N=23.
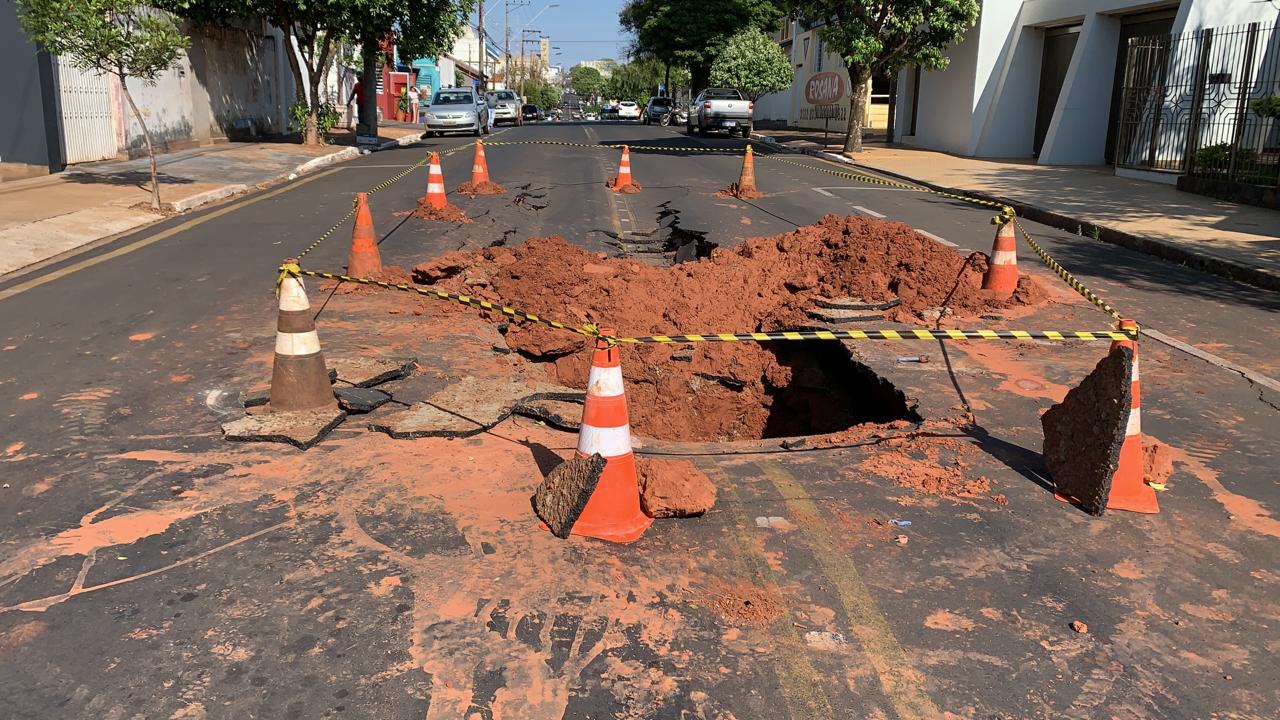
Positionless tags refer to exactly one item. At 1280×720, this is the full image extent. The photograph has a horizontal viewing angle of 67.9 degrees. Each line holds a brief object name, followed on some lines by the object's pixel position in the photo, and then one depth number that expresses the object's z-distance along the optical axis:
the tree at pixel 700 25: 52.62
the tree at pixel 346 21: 23.59
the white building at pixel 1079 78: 18.33
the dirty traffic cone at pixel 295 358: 5.43
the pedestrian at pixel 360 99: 33.69
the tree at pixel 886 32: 24.97
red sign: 30.50
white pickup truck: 36.59
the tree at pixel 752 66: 46.84
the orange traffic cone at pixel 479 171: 15.62
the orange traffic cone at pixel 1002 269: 8.51
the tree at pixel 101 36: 12.16
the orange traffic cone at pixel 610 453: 4.13
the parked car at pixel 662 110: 54.59
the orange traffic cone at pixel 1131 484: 4.46
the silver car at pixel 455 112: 34.09
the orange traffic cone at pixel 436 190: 13.08
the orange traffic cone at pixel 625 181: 16.70
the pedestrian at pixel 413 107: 51.69
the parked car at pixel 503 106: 52.12
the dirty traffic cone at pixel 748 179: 16.31
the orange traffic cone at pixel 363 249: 9.07
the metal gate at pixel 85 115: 18.75
